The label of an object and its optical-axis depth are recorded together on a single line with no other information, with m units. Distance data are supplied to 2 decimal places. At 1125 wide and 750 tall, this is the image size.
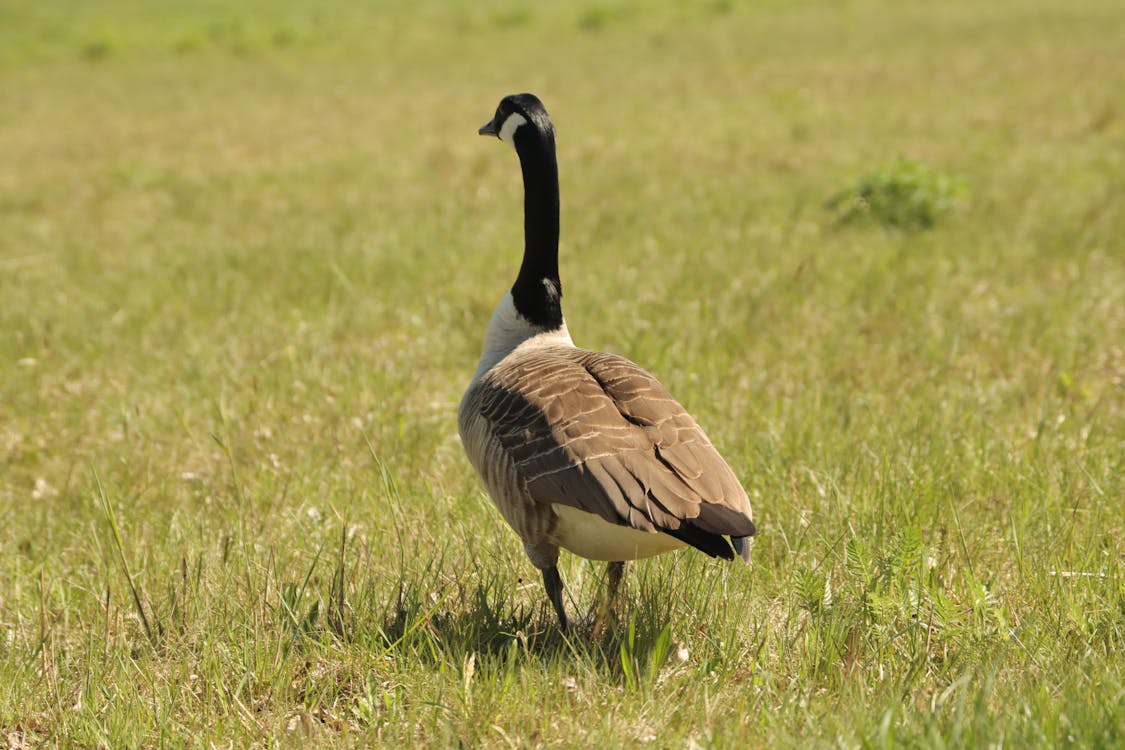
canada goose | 6.07
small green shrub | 19.30
